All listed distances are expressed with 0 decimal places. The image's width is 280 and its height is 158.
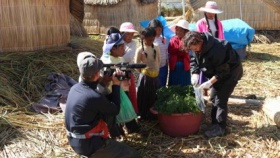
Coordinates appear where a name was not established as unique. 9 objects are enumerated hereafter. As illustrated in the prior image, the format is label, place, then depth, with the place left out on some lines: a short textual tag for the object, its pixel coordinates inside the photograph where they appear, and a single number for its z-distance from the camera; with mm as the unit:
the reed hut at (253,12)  11242
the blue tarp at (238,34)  8016
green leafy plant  3865
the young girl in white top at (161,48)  4480
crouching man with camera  2906
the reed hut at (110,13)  12939
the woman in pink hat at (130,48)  4223
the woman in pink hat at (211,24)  4984
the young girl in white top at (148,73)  4129
